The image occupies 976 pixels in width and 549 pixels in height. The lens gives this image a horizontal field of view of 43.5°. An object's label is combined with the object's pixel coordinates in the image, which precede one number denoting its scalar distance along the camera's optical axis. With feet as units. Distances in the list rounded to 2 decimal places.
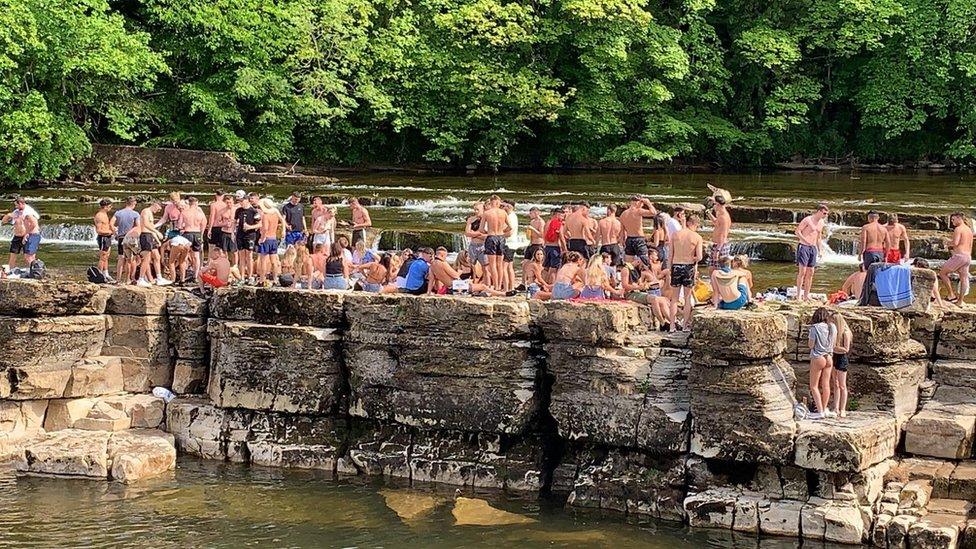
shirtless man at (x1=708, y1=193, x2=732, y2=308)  61.62
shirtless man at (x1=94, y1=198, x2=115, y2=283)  70.59
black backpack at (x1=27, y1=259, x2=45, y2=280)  64.64
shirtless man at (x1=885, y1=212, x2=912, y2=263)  61.00
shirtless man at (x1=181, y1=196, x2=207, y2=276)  69.26
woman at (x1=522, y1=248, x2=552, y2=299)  62.44
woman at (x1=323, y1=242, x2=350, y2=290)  60.59
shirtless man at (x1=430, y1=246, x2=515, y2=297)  57.36
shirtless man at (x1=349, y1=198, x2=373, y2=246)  74.90
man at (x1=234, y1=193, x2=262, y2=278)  65.82
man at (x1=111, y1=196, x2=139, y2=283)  67.87
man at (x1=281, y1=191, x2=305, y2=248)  69.36
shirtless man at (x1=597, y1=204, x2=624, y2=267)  64.03
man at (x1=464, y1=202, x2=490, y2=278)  63.41
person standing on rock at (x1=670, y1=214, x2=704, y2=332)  53.98
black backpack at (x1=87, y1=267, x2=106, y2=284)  61.21
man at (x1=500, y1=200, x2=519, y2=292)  62.80
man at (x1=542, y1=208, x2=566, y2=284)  65.21
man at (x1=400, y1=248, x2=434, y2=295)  57.16
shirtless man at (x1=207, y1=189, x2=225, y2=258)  68.33
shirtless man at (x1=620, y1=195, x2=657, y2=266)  64.34
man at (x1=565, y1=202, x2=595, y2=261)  64.08
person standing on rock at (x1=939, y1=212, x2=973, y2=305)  60.29
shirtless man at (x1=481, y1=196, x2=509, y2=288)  62.13
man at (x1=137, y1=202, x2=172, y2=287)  66.28
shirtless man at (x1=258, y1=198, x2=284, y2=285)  64.69
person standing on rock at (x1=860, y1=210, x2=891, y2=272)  61.00
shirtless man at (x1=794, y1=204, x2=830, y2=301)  61.67
